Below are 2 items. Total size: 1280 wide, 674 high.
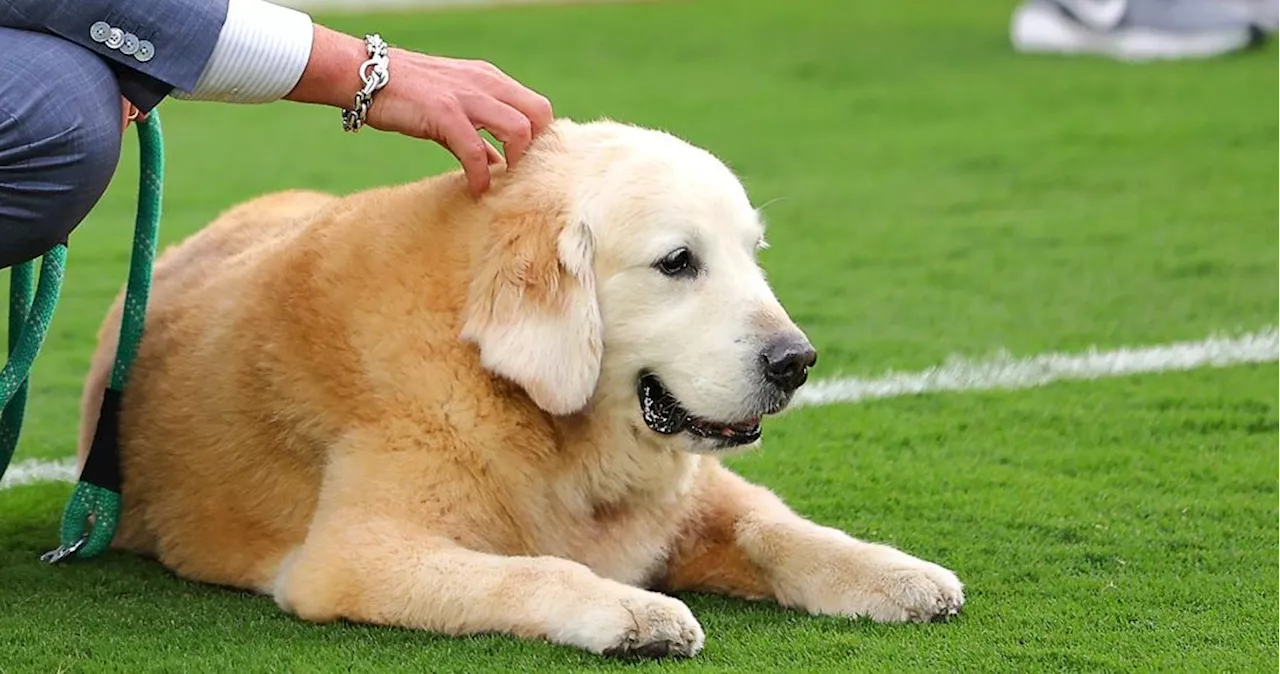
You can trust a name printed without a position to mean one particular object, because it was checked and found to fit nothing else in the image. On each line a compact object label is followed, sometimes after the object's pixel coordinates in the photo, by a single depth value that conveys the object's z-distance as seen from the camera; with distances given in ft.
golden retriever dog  22.00
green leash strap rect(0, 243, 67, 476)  24.85
